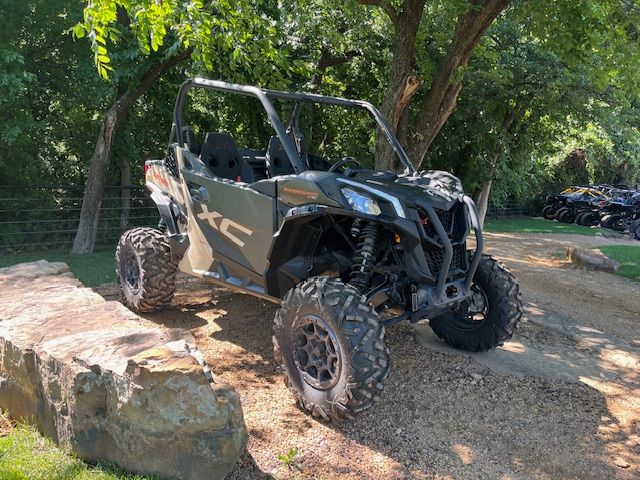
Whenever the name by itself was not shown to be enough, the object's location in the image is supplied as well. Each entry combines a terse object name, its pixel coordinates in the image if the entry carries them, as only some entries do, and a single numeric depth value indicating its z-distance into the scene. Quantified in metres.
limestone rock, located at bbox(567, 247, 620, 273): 10.25
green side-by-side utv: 3.72
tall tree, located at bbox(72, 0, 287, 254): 5.52
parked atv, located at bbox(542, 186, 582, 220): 24.33
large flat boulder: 2.98
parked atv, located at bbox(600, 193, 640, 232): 20.44
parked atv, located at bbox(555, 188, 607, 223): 22.69
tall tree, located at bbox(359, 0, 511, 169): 7.23
